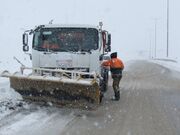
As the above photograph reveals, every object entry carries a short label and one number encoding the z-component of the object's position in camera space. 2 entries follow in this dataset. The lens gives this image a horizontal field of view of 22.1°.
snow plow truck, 12.39
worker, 14.74
